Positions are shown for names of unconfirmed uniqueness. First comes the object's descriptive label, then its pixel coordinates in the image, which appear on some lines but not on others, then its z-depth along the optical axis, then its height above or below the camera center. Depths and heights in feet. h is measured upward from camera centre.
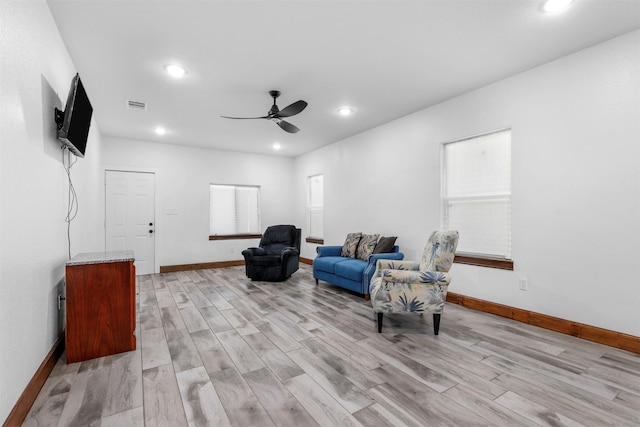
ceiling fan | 11.08 +3.90
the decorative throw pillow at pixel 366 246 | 15.17 -1.62
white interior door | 18.61 -0.05
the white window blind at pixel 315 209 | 22.17 +0.36
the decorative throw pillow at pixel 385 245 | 14.57 -1.51
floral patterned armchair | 9.42 -2.32
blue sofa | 13.26 -2.55
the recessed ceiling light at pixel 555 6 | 7.16 +4.96
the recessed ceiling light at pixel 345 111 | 14.06 +4.83
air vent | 13.26 +4.85
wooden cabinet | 7.83 -2.44
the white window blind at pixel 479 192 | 11.53 +0.85
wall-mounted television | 7.59 +2.51
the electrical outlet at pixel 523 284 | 10.56 -2.46
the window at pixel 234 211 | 22.16 +0.23
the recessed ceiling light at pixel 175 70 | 10.12 +4.87
